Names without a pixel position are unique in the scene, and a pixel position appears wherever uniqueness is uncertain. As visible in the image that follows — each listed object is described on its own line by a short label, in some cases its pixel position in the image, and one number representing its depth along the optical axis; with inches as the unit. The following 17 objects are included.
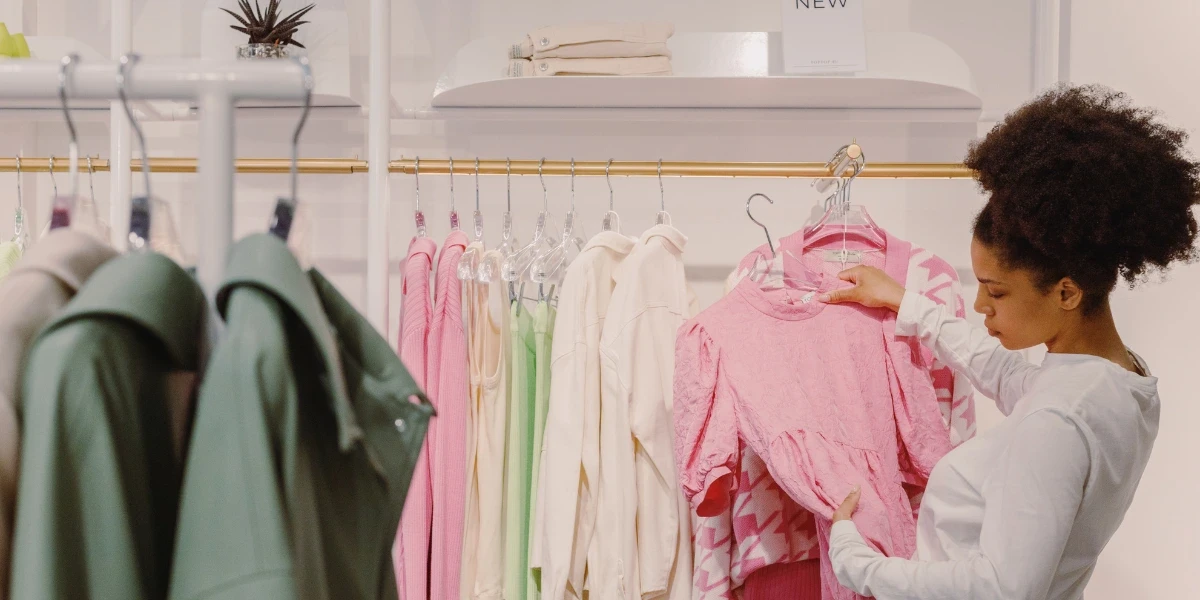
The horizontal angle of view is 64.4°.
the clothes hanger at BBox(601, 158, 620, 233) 81.4
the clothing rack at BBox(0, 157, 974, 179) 78.6
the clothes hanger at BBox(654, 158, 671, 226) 80.9
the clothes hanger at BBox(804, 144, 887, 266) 76.9
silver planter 88.9
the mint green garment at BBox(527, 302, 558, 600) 75.2
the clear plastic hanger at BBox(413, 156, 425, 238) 79.4
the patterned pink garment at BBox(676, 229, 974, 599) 70.2
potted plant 89.2
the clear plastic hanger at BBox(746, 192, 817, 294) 74.1
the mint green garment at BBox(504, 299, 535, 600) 75.5
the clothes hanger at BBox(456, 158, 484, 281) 75.0
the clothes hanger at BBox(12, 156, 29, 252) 75.8
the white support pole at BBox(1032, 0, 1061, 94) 95.0
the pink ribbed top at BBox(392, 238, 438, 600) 71.1
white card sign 87.0
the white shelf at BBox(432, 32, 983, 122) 89.4
